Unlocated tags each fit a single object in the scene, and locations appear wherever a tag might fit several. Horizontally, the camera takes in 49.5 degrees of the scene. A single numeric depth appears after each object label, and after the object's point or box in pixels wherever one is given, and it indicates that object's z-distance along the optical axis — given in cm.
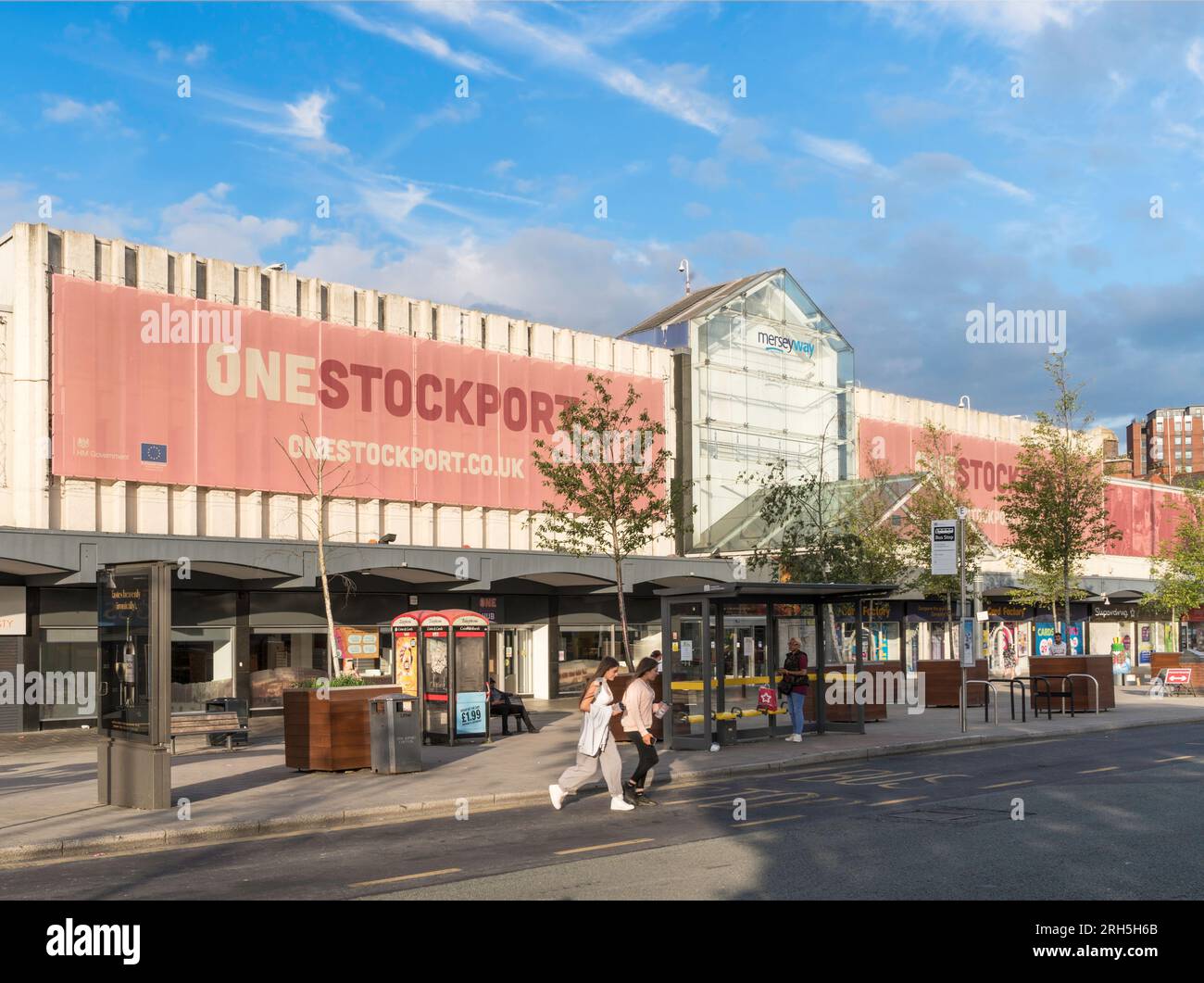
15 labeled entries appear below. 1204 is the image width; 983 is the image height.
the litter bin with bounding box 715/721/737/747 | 2259
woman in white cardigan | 1517
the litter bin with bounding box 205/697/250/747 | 2581
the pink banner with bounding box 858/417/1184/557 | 5428
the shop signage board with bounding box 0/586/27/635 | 2908
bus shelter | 2205
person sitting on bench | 2648
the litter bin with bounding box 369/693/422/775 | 1870
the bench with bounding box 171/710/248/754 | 2377
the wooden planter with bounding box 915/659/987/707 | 3331
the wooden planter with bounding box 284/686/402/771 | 1888
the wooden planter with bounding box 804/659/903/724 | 2561
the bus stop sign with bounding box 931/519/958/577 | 2512
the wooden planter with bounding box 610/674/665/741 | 2303
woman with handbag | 2267
